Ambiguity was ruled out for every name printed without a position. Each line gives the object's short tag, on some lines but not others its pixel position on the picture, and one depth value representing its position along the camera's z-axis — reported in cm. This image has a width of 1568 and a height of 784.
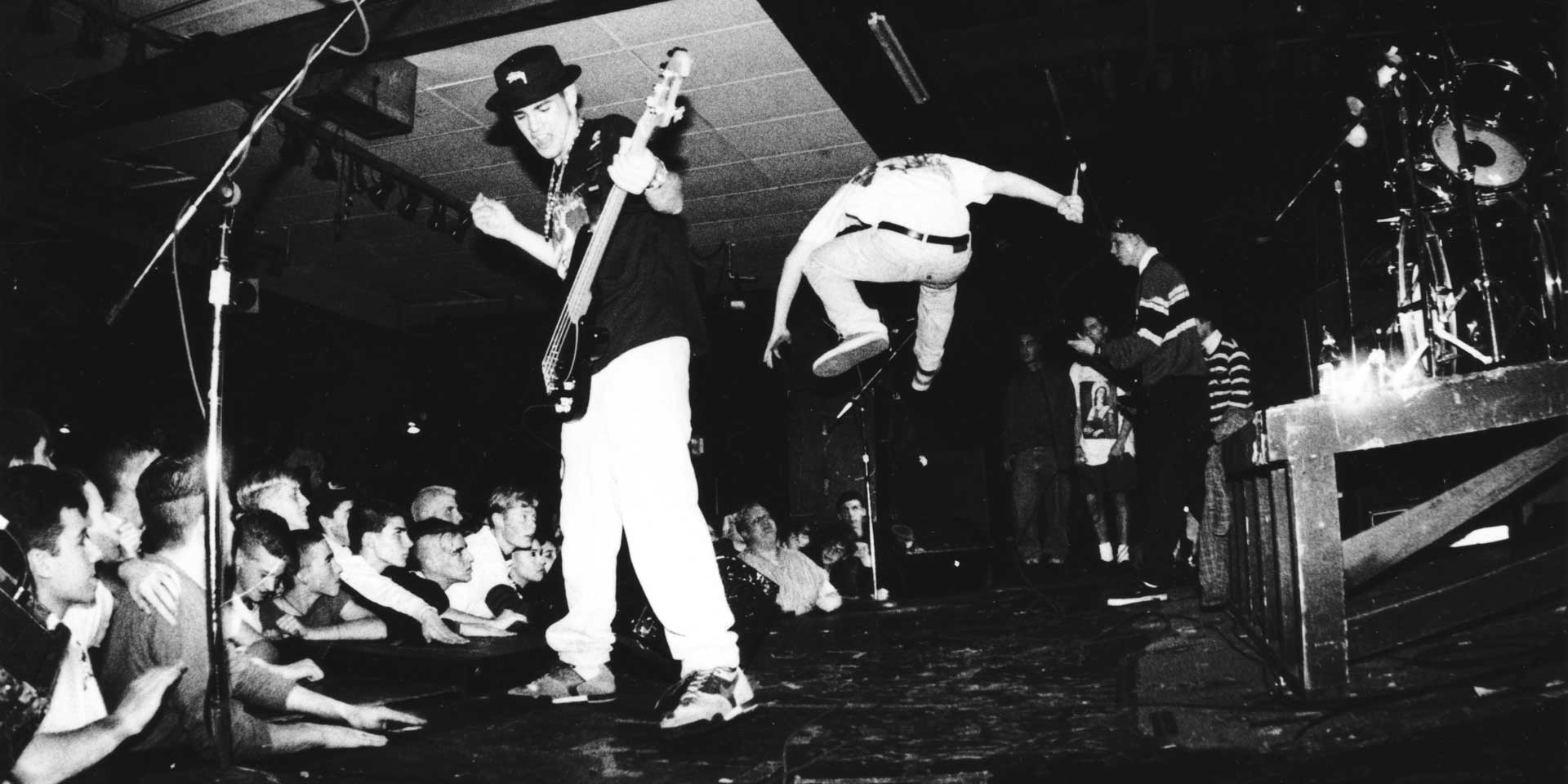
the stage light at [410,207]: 746
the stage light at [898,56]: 502
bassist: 240
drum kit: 447
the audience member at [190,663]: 221
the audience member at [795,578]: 513
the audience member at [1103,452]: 717
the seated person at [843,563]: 641
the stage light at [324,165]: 659
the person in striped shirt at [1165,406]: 464
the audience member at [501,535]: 520
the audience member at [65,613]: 186
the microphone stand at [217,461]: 210
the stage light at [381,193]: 714
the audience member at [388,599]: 406
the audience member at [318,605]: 391
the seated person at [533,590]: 438
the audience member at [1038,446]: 757
